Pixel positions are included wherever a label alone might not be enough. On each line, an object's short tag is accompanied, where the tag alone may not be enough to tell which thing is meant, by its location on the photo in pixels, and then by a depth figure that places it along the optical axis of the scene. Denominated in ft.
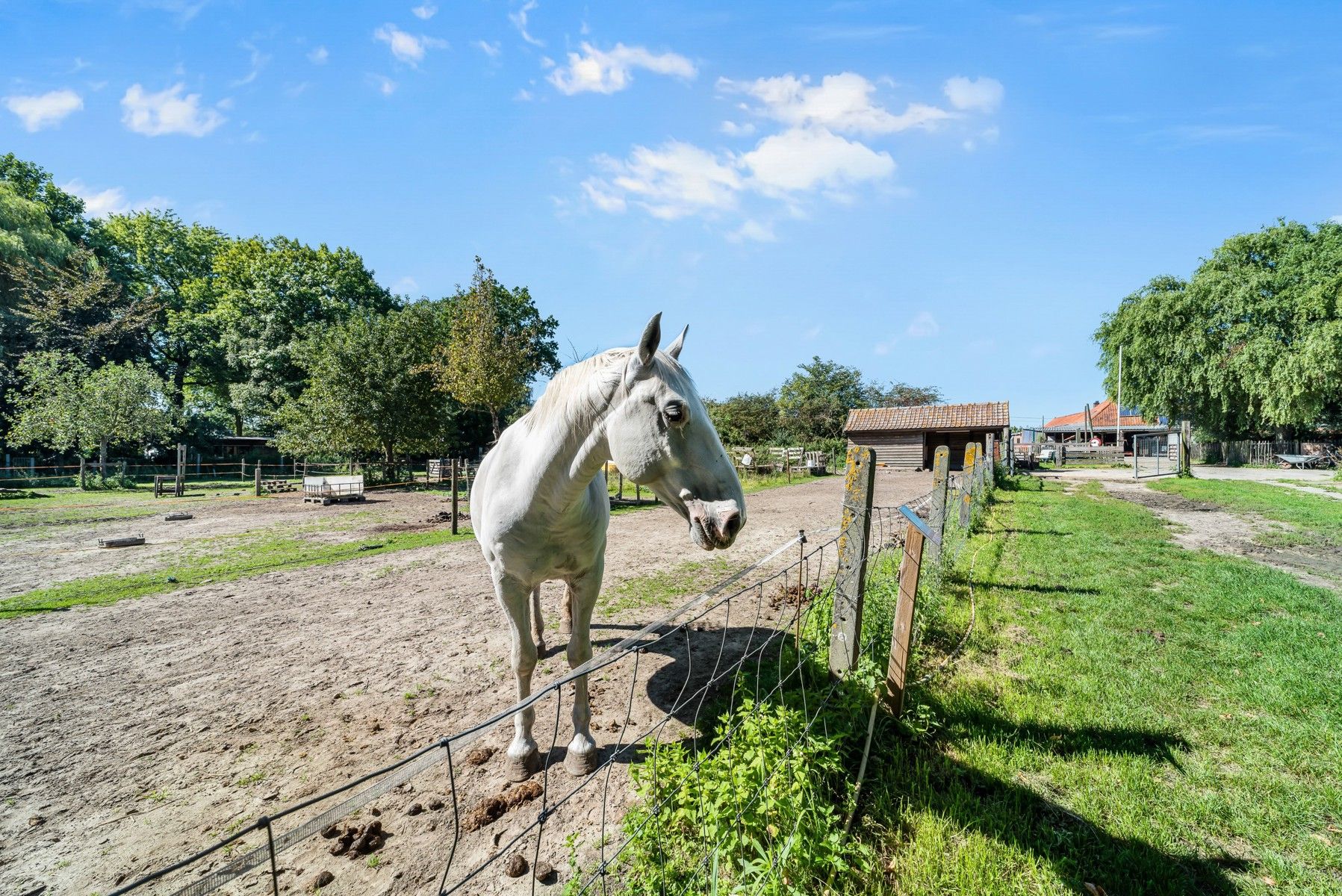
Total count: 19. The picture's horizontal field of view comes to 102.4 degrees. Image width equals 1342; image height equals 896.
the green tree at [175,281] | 114.01
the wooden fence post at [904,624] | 10.39
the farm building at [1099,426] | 164.66
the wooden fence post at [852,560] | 10.44
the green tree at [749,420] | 125.08
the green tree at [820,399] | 133.80
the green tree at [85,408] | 76.02
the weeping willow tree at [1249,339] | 91.20
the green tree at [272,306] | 103.40
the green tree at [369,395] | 77.41
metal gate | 79.71
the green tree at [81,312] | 94.27
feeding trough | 58.75
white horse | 7.00
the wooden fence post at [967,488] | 29.25
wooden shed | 87.20
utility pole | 113.39
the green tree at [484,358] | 59.67
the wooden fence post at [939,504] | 18.44
